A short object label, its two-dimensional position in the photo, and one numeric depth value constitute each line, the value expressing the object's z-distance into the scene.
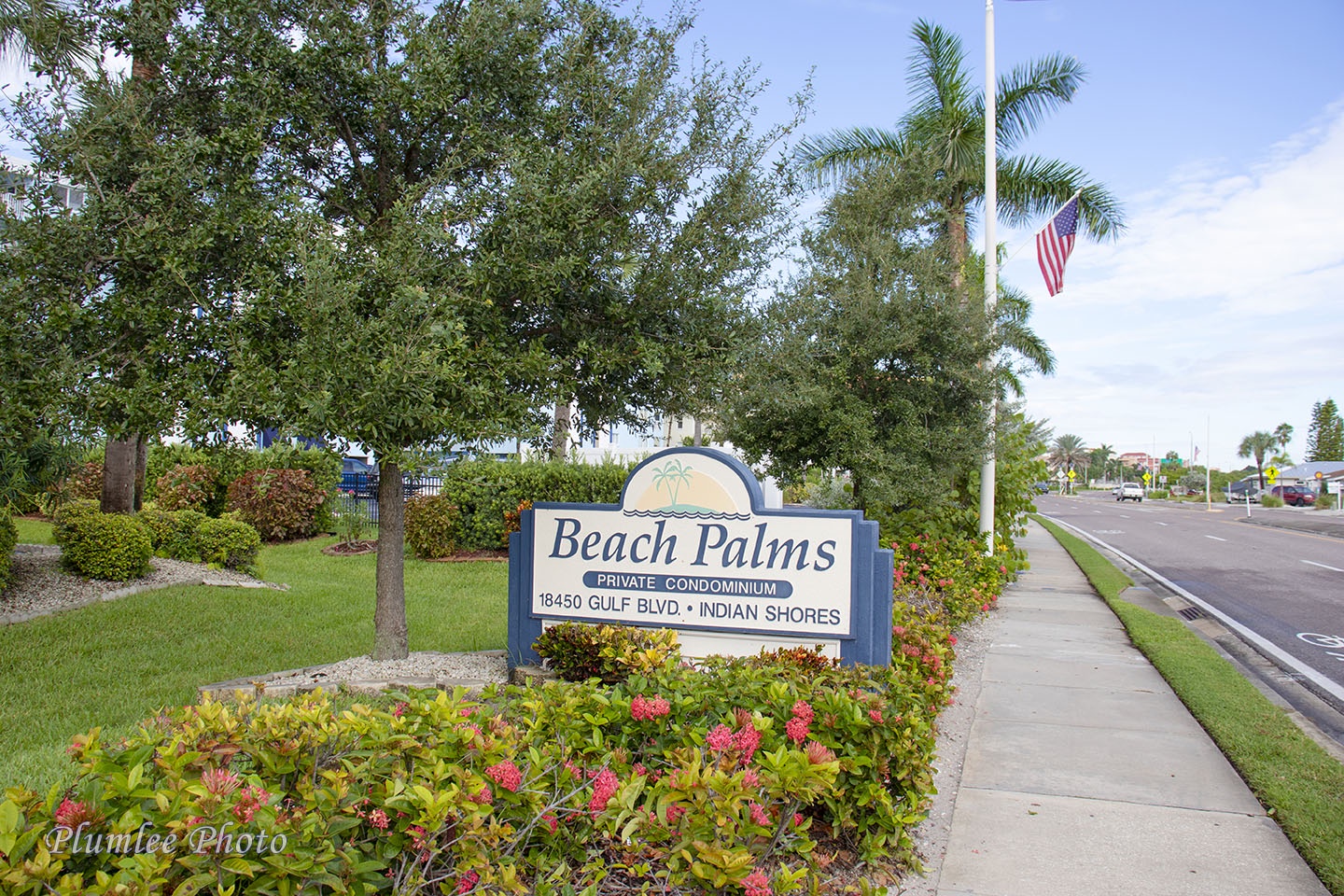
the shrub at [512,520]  14.18
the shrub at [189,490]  16.66
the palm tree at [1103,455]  179.25
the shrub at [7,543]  8.84
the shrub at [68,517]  9.82
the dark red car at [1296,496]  60.53
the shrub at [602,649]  5.31
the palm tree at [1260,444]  117.50
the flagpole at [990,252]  12.28
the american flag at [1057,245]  14.41
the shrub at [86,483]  18.28
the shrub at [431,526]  15.09
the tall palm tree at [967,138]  17.52
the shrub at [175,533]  11.77
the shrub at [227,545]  11.98
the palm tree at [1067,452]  136.88
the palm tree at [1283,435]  118.50
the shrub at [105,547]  9.80
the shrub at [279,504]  16.55
